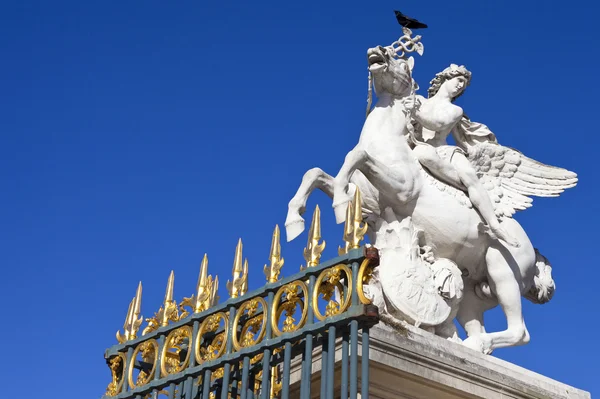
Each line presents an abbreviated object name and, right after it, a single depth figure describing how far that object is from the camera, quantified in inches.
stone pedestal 388.0
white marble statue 473.1
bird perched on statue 567.4
